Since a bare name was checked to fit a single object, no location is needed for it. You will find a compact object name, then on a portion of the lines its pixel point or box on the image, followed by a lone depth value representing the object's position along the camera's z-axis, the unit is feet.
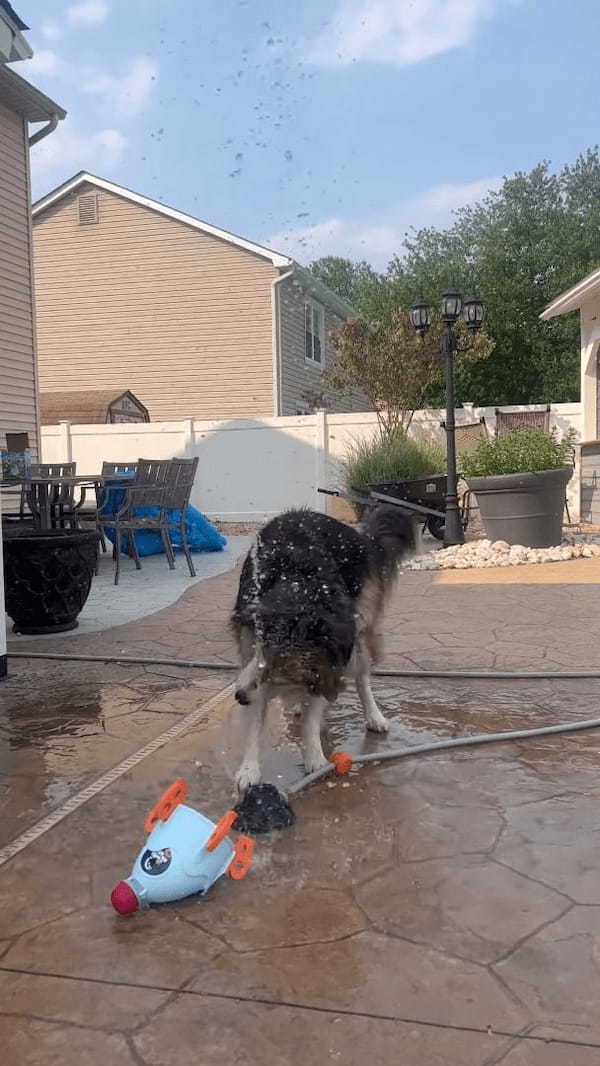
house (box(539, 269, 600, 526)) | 43.91
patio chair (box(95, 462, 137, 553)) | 31.03
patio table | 26.37
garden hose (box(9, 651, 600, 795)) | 9.94
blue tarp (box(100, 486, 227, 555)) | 31.81
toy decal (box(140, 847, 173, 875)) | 7.03
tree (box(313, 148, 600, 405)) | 91.66
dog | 8.61
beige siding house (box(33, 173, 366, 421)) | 61.98
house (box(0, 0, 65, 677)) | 37.29
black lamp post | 34.88
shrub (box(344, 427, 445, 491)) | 38.47
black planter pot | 17.58
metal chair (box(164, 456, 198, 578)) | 28.48
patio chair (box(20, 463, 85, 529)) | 29.14
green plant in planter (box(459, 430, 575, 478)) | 31.76
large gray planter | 30.71
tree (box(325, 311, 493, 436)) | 53.26
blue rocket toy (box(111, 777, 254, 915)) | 6.98
